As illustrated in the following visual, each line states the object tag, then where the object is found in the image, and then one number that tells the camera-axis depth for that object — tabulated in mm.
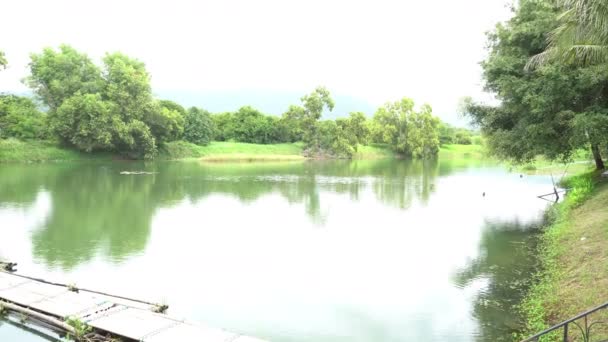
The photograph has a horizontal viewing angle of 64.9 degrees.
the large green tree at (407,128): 84769
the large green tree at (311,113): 77625
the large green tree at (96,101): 55750
